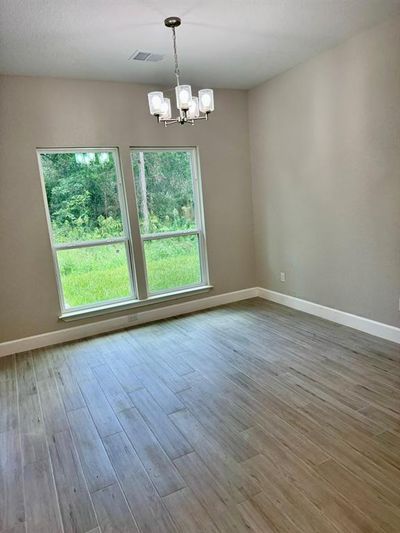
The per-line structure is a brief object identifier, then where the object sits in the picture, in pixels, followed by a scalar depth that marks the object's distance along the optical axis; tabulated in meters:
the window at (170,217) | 4.43
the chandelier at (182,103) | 2.63
